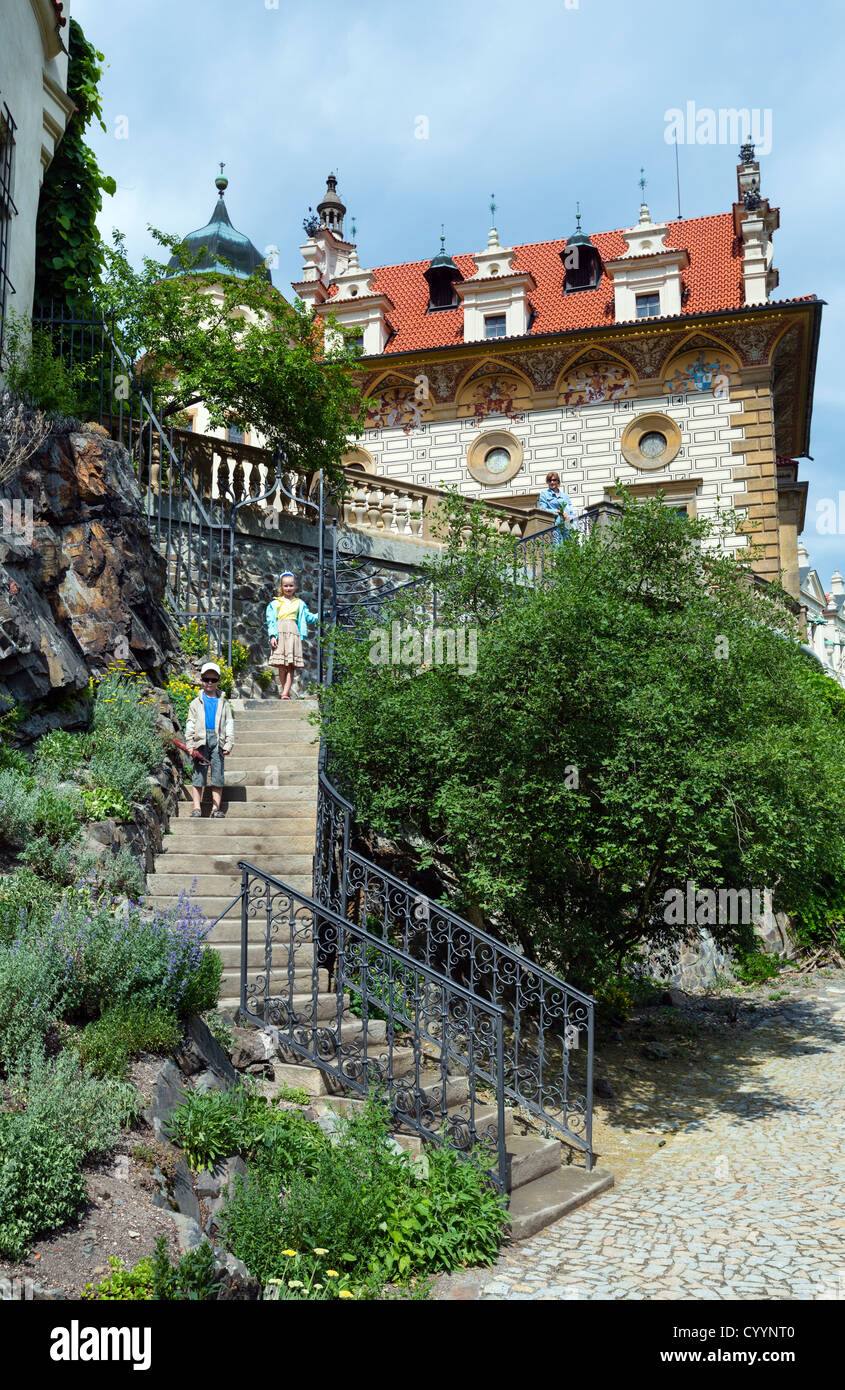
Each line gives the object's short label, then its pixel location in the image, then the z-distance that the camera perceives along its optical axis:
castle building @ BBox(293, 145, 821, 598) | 24.36
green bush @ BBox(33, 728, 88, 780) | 8.58
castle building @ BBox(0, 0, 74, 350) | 10.88
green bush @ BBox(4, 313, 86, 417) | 10.60
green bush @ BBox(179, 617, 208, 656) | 12.48
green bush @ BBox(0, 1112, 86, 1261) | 4.04
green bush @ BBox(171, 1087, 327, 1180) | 5.31
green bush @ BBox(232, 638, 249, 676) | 13.57
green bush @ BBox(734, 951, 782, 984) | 15.44
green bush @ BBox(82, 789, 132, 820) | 8.20
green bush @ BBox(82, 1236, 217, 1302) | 3.95
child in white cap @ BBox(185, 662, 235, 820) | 9.38
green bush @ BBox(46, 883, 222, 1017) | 5.73
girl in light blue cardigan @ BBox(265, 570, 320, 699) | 12.30
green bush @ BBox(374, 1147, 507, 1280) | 5.33
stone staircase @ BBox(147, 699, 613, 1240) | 6.67
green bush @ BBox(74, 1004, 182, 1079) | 5.31
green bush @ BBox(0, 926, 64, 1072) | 4.98
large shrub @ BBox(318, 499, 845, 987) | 8.19
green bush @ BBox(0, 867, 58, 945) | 6.06
